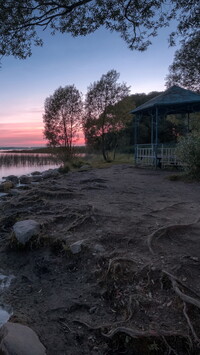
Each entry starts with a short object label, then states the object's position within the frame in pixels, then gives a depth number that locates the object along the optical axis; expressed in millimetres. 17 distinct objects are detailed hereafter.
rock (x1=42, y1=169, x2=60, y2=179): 20427
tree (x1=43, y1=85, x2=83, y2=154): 28719
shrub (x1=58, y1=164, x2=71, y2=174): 22259
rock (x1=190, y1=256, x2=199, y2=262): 4229
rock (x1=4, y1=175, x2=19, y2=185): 19208
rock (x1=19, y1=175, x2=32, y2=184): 18922
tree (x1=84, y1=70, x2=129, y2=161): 29438
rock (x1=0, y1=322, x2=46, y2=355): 2711
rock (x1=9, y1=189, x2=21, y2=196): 12628
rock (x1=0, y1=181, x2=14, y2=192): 14945
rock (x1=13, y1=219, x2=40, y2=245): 5684
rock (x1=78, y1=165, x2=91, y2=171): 21844
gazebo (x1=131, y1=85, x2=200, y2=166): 17375
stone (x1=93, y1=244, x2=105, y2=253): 4789
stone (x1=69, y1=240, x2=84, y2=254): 4914
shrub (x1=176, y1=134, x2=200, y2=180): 12850
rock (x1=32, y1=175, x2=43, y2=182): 19503
